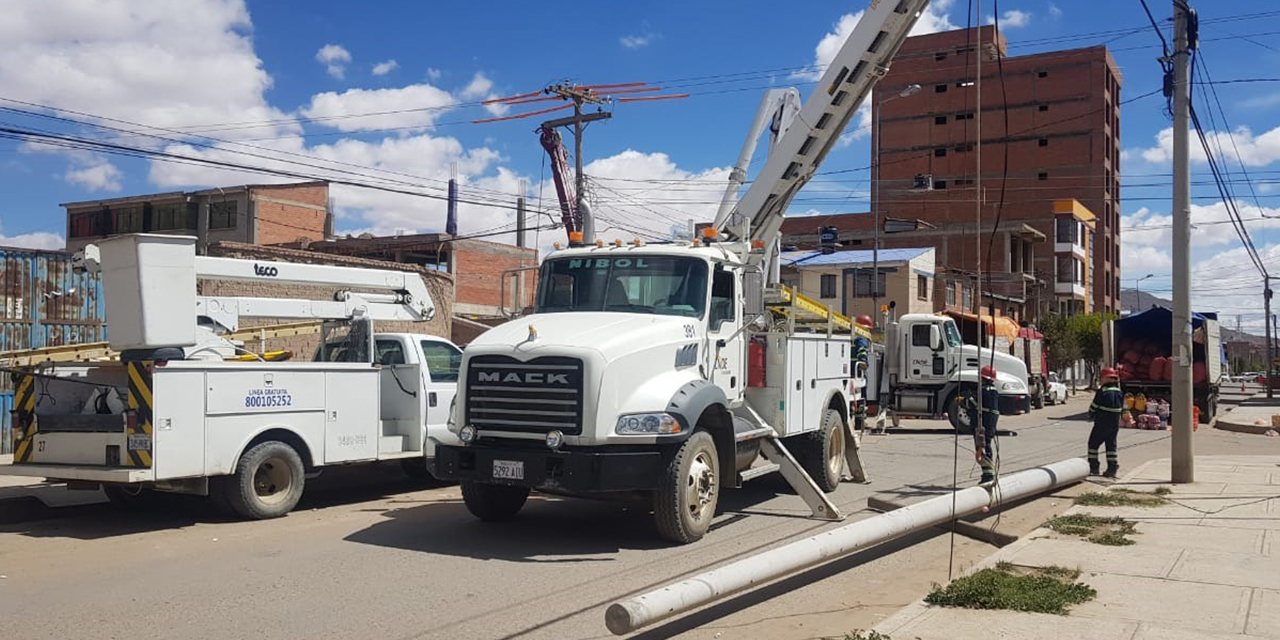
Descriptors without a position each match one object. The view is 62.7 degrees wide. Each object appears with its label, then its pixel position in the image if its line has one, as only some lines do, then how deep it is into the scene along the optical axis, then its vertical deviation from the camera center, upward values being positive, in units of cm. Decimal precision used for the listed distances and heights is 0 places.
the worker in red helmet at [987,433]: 1170 -78
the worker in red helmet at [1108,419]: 1400 -68
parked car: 4003 -101
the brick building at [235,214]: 5094 +740
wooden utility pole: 3428 +868
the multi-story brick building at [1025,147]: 7744 +1769
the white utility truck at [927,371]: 2556 -11
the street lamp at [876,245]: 2774 +402
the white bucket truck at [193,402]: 957 -41
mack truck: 879 -20
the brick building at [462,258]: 4266 +449
